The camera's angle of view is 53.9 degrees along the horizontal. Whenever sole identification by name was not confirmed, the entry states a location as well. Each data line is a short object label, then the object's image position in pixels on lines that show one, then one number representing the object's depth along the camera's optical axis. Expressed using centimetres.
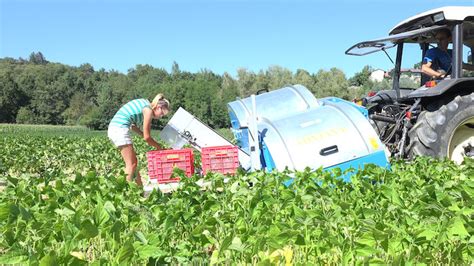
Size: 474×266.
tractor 529
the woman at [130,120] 556
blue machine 479
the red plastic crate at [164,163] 527
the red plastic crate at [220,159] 532
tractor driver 584
